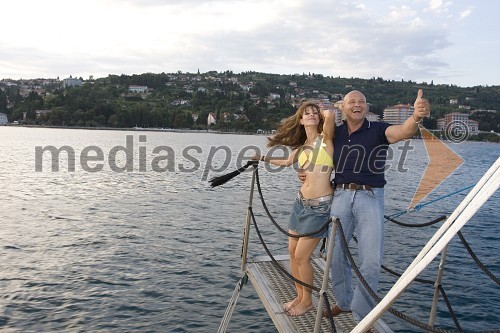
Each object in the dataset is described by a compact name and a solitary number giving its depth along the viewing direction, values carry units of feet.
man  15.17
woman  16.29
